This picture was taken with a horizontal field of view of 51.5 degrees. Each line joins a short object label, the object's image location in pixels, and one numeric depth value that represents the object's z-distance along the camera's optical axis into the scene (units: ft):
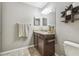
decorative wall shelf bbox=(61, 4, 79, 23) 4.02
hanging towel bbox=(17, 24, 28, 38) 4.88
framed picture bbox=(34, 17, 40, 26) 4.95
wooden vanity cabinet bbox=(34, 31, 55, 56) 4.70
